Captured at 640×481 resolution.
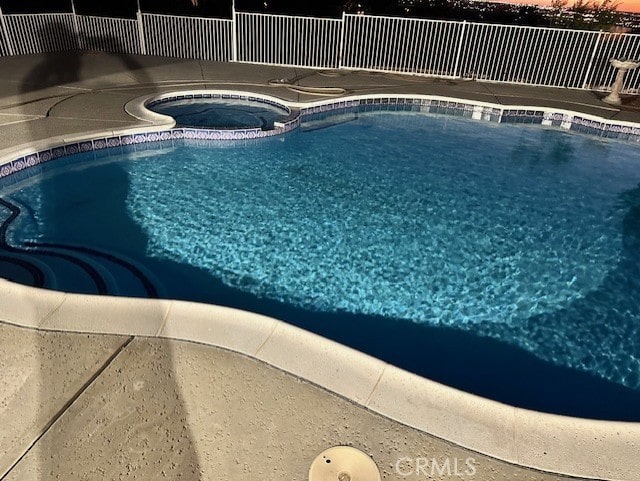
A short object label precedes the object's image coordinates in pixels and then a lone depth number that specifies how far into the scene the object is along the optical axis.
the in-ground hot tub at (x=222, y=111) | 9.89
